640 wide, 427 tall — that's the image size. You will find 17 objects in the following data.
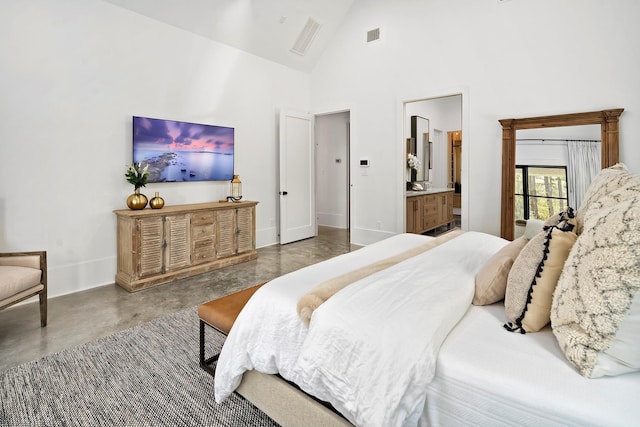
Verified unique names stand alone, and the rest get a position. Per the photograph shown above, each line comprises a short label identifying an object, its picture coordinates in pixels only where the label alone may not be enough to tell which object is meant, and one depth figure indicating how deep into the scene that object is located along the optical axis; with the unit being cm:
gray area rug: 169
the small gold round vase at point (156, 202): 395
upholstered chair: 243
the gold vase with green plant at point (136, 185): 374
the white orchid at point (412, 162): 604
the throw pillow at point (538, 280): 124
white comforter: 110
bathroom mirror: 666
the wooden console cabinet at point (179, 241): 359
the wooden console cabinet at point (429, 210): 548
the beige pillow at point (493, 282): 151
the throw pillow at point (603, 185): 148
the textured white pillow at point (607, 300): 94
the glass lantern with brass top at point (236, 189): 493
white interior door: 567
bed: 95
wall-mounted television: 403
